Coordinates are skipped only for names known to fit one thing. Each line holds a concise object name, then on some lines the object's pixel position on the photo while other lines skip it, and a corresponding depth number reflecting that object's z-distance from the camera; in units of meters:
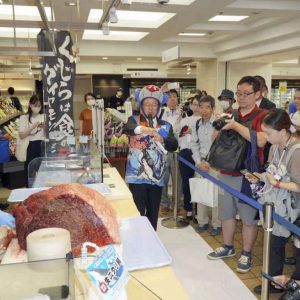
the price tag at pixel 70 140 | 3.44
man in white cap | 2.75
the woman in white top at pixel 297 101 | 3.92
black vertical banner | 3.86
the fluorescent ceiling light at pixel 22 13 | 5.64
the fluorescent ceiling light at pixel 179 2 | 4.88
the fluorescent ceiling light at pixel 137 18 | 5.99
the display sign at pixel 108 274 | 0.93
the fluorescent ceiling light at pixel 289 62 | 12.27
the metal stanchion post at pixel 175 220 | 4.11
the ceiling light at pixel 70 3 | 4.76
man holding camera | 2.66
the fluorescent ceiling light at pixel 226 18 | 6.19
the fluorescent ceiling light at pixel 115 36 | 7.86
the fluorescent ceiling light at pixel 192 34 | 7.86
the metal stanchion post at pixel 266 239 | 1.99
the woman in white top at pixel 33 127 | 4.68
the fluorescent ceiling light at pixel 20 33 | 7.25
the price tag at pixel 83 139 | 3.40
